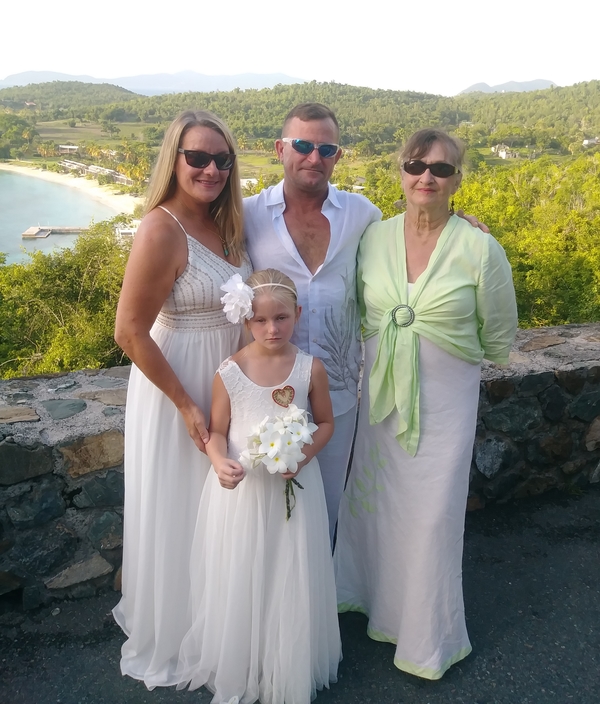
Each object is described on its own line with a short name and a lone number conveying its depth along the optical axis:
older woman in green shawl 2.01
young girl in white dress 1.92
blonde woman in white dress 1.92
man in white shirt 2.24
